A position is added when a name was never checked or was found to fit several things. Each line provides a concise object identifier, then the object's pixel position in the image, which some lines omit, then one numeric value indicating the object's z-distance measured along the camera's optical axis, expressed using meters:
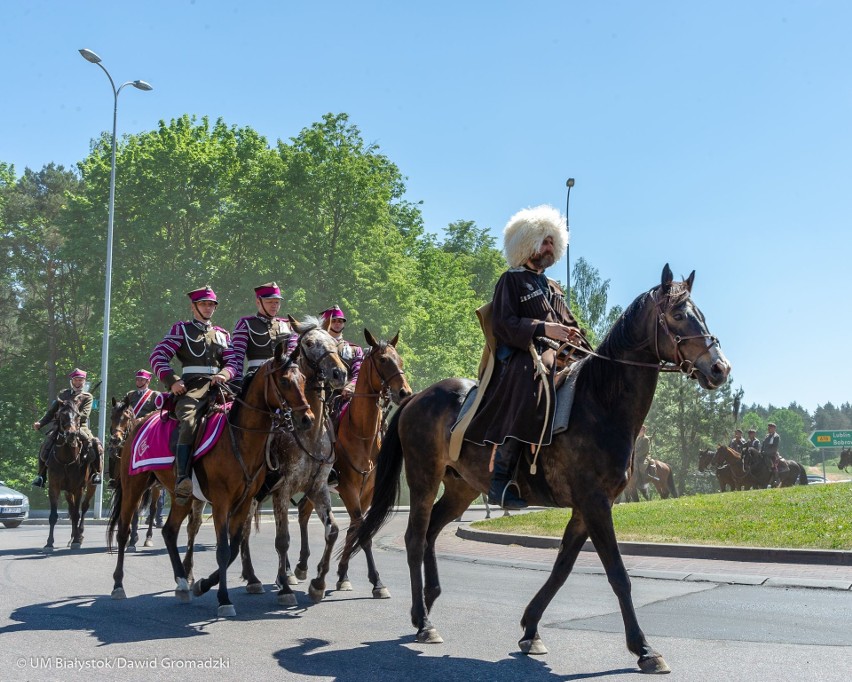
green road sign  49.45
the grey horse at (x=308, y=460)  9.59
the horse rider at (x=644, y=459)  33.91
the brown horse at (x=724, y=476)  36.74
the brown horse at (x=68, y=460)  17.98
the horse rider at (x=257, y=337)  10.67
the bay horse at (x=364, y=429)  11.15
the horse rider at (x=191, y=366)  10.00
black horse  6.72
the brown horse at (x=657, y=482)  35.22
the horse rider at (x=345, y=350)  11.78
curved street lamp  29.41
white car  26.33
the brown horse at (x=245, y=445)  9.34
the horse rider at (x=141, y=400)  16.72
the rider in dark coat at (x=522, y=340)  7.29
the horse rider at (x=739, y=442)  37.59
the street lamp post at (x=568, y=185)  40.16
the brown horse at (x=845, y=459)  50.45
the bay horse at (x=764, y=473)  35.47
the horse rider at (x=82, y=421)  17.94
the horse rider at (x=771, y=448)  35.66
